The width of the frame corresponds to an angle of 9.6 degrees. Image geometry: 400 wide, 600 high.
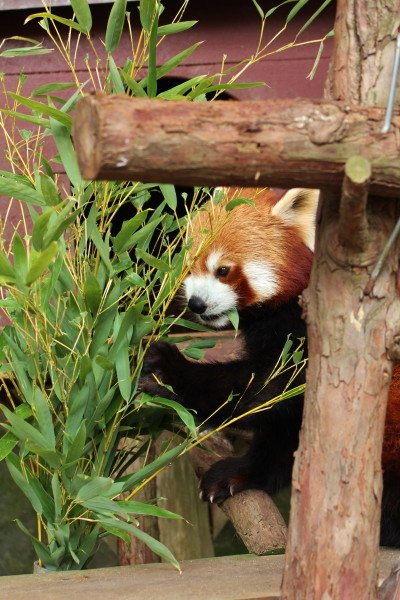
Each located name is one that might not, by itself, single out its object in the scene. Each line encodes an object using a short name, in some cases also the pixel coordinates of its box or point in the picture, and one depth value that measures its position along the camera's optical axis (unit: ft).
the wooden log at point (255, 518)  8.38
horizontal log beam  6.67
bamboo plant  7.93
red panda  8.53
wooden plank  7.77
